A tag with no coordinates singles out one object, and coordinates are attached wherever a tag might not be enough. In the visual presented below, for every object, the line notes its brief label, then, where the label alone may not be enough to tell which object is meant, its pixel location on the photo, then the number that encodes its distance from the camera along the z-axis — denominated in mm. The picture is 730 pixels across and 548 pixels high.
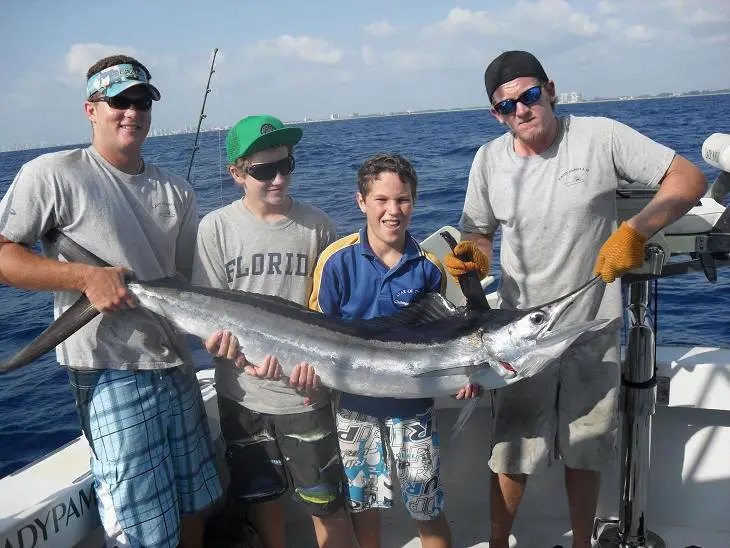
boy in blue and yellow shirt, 2508
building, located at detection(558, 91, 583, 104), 106825
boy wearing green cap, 2574
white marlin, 2357
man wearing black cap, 2486
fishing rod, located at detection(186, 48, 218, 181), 4466
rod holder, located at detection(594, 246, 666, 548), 2543
